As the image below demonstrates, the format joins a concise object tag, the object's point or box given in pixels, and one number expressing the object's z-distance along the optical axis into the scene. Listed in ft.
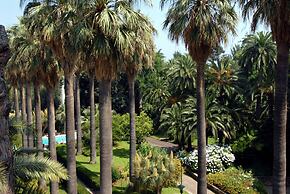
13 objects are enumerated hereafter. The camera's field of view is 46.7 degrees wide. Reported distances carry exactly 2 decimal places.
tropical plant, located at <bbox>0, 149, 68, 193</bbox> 25.93
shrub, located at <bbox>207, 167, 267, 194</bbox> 69.76
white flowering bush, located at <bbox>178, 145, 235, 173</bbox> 81.07
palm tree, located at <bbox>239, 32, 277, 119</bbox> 93.17
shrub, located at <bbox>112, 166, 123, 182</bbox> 75.89
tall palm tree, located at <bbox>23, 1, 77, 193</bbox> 42.91
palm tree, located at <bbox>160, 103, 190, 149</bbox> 93.97
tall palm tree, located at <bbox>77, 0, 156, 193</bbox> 36.50
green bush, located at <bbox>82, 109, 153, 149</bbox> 107.77
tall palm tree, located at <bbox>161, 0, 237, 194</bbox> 41.95
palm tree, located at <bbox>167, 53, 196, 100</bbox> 115.80
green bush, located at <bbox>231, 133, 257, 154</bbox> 88.65
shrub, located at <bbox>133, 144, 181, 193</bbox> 62.19
